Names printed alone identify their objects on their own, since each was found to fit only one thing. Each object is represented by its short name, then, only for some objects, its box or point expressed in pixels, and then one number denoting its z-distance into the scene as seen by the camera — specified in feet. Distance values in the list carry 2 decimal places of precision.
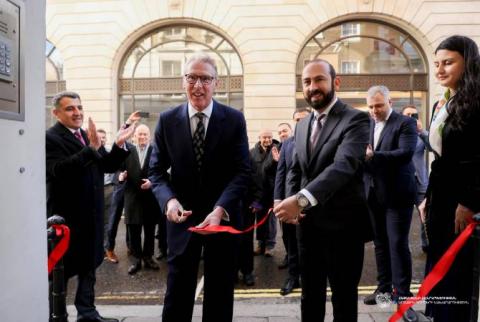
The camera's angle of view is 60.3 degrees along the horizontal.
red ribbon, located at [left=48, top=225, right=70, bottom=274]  7.77
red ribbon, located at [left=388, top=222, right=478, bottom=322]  7.98
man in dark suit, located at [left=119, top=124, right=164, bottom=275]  19.98
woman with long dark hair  8.27
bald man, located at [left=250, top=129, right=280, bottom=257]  18.70
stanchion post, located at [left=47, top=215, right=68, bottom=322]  8.32
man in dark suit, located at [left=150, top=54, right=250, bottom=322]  9.37
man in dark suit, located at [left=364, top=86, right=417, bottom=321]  13.26
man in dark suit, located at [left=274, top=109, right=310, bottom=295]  15.87
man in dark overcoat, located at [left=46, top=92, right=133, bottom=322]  11.81
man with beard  9.05
